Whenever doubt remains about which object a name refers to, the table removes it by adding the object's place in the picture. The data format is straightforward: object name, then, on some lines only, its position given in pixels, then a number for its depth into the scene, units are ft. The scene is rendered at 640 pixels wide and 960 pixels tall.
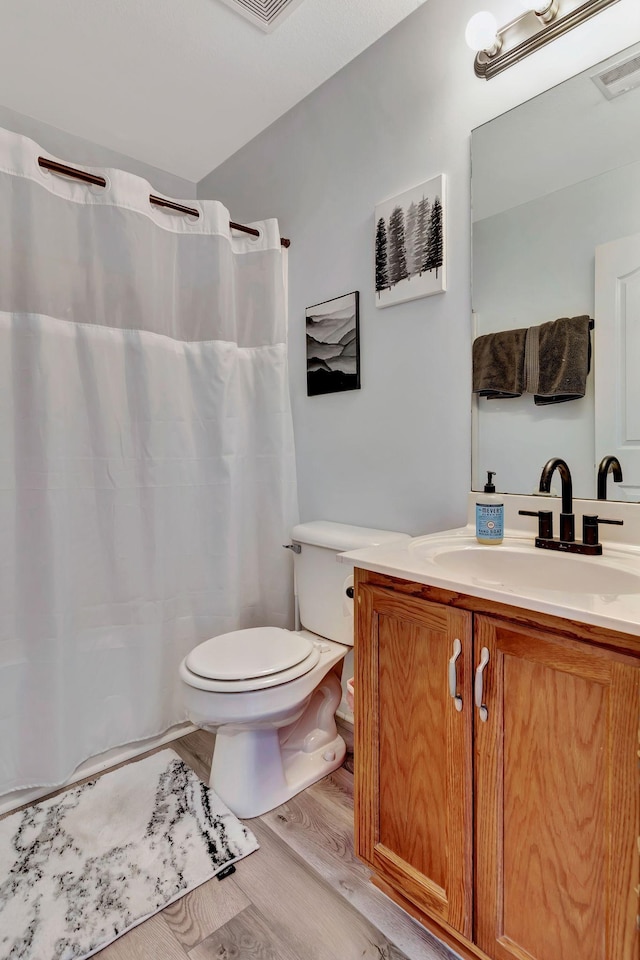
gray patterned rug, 3.68
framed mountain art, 5.88
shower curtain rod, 4.92
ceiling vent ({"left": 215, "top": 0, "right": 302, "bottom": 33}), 4.84
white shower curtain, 5.00
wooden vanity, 2.47
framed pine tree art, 4.93
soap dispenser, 4.12
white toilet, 4.56
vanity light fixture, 3.96
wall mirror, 3.85
